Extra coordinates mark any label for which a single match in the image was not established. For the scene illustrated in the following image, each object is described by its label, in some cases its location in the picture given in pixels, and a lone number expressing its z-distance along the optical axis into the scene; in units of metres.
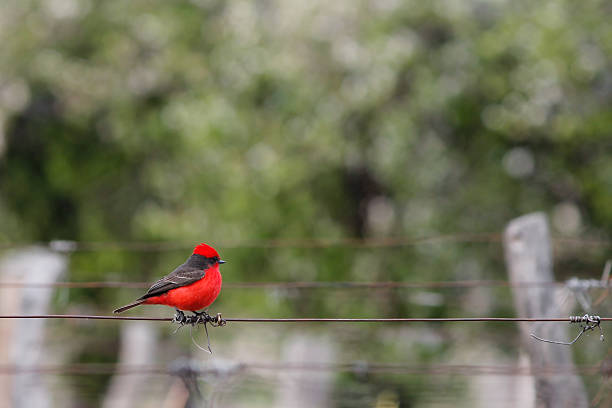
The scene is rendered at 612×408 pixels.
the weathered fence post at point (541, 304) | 10.74
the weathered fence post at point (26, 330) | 13.91
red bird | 6.58
